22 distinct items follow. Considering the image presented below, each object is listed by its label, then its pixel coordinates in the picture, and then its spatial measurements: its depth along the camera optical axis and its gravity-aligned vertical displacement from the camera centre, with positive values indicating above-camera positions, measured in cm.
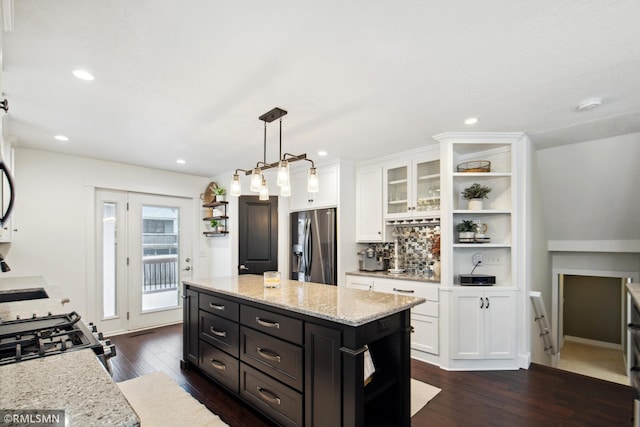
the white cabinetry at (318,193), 437 +40
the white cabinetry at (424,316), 343 -108
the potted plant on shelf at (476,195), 347 +26
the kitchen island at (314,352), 179 -89
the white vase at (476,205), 346 +14
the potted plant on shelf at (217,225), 522 -10
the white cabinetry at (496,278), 330 -64
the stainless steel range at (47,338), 114 -49
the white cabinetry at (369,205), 425 +19
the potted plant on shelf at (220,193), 511 +41
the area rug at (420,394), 258 -153
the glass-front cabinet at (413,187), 379 +39
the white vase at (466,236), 344 -19
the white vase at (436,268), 373 -59
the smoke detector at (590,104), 245 +89
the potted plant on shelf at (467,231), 345 -14
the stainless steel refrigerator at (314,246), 427 -39
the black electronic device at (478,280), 336 -65
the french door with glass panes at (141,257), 453 -57
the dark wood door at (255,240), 504 -33
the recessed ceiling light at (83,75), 204 +95
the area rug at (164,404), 234 -150
